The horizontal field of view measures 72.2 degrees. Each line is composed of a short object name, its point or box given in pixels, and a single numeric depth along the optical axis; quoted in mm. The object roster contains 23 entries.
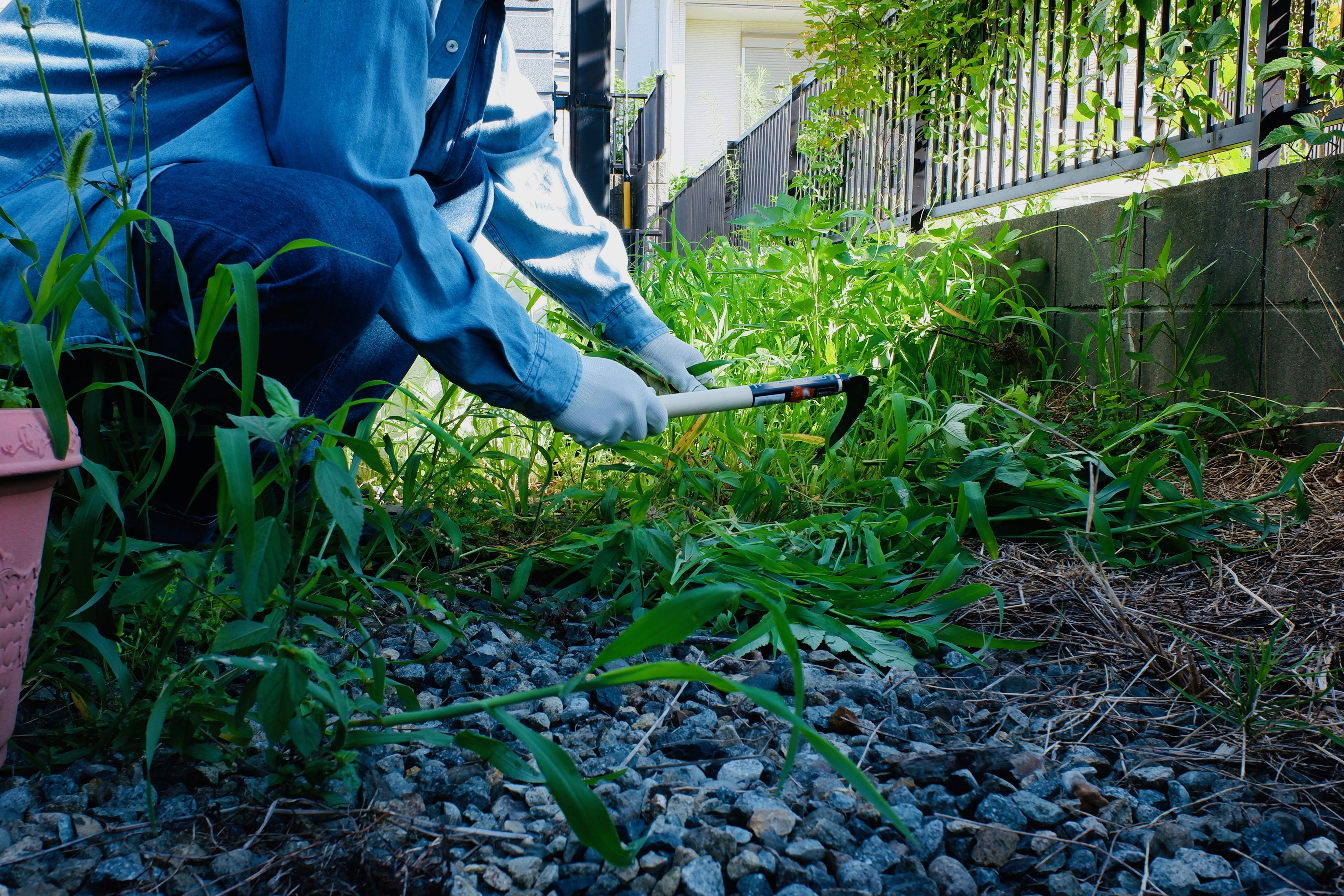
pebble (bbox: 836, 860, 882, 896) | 745
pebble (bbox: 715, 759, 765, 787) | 911
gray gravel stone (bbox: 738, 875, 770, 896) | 744
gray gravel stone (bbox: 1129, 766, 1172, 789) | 913
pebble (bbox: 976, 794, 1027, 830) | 838
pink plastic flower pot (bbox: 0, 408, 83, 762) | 723
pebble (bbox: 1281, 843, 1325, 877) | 768
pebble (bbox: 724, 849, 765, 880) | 758
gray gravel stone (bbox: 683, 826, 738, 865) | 776
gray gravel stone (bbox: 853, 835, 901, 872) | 777
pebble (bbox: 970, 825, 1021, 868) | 790
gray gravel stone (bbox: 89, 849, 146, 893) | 724
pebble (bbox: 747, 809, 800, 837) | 811
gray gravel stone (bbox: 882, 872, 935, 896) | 744
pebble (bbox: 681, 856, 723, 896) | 736
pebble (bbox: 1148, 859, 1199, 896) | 752
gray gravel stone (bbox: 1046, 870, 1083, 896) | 748
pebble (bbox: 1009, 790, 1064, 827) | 842
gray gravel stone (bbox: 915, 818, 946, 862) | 797
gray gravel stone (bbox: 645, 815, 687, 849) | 788
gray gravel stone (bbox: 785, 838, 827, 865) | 778
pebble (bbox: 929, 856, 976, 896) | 751
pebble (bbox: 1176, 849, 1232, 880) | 771
